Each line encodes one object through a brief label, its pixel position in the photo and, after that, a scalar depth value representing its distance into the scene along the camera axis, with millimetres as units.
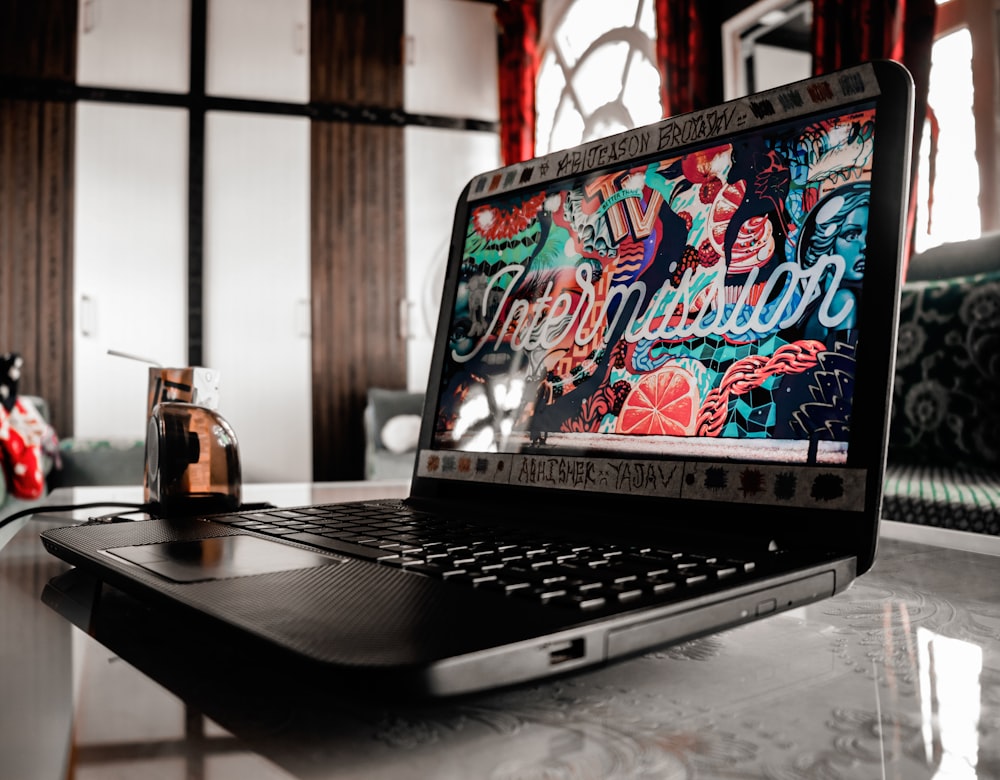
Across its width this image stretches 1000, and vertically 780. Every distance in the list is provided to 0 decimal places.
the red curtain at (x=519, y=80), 4117
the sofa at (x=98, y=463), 3129
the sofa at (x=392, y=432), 3572
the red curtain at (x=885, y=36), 2105
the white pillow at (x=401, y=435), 3596
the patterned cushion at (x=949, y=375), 1633
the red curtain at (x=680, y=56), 2887
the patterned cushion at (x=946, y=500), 1078
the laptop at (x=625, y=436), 276
